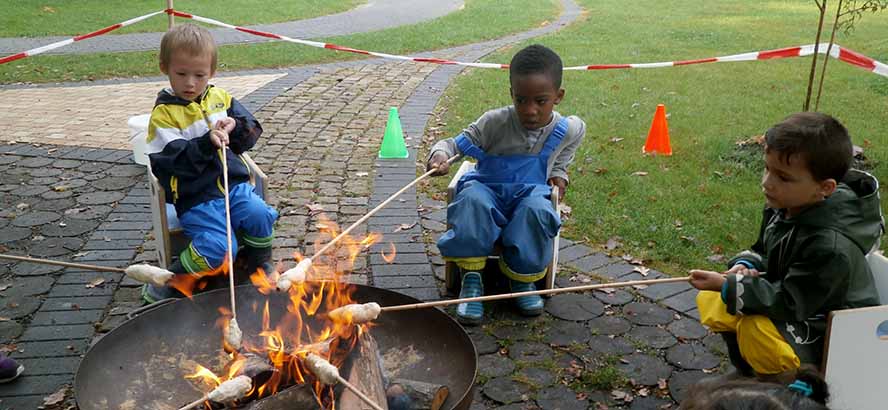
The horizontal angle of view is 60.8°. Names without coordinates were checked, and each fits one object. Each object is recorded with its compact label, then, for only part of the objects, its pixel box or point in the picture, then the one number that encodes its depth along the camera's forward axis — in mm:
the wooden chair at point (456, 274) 4488
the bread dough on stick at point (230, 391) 2475
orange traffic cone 7203
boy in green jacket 3096
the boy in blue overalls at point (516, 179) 4234
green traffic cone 7000
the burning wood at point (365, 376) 2678
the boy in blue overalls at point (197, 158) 4066
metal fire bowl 2912
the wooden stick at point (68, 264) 3105
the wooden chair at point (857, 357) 2936
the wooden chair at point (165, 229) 4129
